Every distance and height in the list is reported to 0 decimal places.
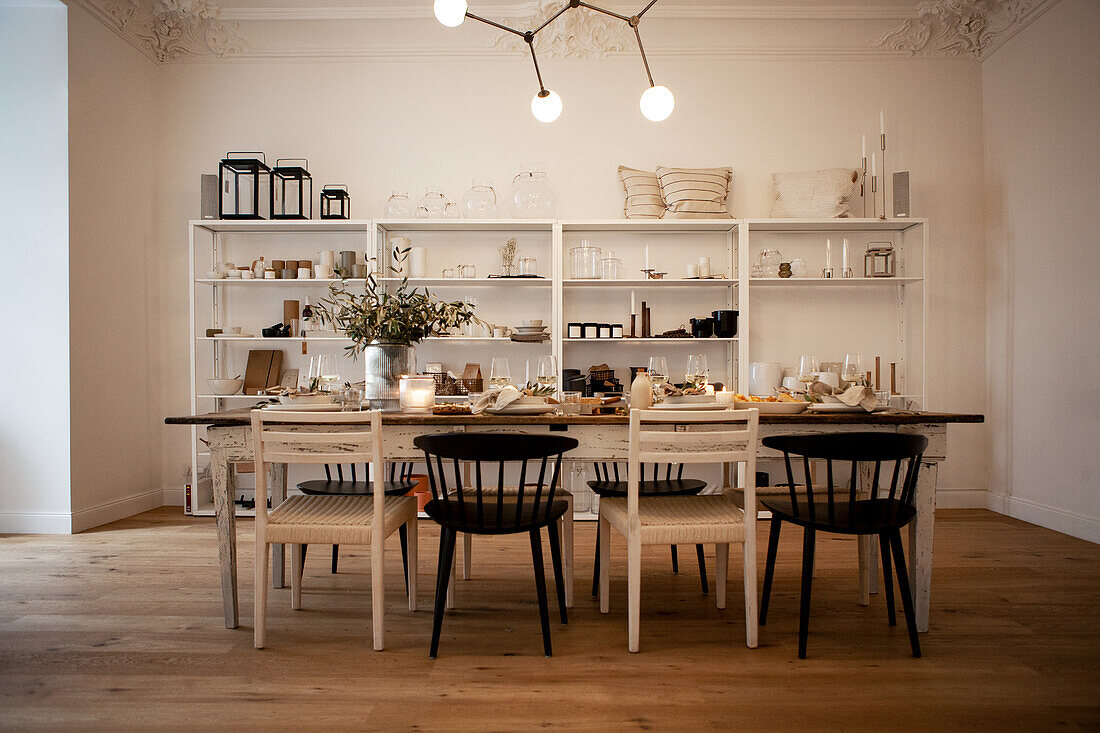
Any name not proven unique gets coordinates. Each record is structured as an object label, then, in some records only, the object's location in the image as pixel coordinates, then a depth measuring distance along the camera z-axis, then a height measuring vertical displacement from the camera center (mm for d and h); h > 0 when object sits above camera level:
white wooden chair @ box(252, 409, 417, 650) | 2221 -534
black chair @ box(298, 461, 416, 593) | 2717 -561
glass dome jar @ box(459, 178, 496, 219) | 4691 +1124
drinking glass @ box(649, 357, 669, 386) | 2721 -48
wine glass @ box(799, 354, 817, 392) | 3151 -27
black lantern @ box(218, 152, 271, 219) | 4535 +1256
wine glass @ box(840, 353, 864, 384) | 2699 -44
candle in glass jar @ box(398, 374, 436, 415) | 2744 -147
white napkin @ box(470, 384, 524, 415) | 2527 -154
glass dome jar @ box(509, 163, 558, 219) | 4688 +1162
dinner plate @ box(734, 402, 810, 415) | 2518 -185
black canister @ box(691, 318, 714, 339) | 4598 +221
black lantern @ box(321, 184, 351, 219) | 4648 +1147
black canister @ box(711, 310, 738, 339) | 4539 +245
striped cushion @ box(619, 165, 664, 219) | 4672 +1164
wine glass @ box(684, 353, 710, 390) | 2699 -56
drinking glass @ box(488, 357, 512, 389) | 2748 -60
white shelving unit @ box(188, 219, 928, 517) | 4855 +468
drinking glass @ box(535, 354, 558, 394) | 2734 -60
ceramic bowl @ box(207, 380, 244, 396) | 4586 -189
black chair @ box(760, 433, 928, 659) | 2137 -535
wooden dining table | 2453 -290
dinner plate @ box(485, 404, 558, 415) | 2533 -194
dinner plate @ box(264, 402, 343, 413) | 2537 -189
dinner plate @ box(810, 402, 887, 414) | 2569 -192
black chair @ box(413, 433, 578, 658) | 2131 -534
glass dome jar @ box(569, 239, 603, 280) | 4699 +706
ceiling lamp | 2600 +1191
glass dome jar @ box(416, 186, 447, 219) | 4691 +1110
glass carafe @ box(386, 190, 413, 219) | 4723 +1110
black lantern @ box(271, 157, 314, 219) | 4660 +1235
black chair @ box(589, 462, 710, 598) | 2791 -563
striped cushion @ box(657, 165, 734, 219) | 4602 +1165
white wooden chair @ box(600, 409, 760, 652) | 2207 -525
